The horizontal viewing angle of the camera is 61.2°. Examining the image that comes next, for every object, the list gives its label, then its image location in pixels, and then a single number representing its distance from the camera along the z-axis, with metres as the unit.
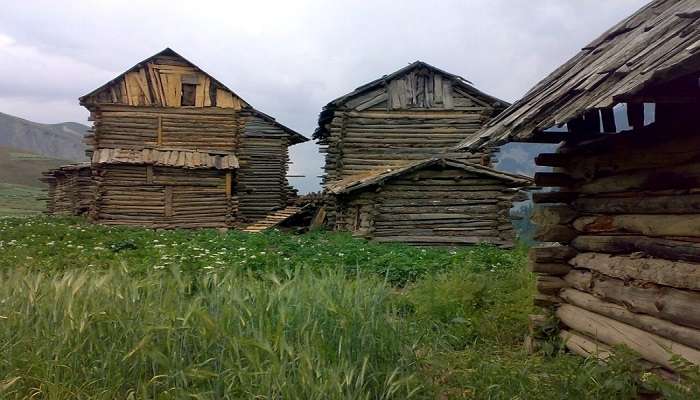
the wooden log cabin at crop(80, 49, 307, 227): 25.80
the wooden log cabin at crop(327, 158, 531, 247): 20.94
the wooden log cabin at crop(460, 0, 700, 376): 4.15
